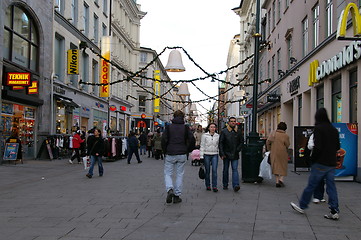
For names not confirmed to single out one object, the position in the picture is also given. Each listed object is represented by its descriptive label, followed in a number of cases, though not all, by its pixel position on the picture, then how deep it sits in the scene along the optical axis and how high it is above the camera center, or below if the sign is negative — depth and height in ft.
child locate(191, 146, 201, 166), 52.92 -3.50
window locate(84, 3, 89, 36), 90.94 +25.00
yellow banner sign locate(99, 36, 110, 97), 96.43 +12.52
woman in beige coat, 32.89 -1.73
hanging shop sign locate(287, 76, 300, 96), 61.57 +7.27
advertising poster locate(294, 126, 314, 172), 43.98 -1.22
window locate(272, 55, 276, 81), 85.71 +13.67
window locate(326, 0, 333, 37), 46.80 +13.80
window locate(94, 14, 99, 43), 98.97 +24.98
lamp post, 35.01 -2.61
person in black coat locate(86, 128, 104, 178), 39.45 -2.04
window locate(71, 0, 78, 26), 82.84 +24.25
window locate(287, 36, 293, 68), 69.71 +14.70
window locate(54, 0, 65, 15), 73.08 +23.10
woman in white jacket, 29.99 -1.56
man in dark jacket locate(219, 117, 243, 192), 29.99 -1.60
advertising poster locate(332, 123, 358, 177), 36.27 -1.51
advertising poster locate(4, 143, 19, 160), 51.34 -3.17
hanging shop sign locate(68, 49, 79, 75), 77.00 +13.13
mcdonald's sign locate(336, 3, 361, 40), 31.78 +8.98
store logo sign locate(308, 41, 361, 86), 35.99 +7.29
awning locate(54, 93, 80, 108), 71.13 +5.03
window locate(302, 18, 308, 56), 58.85 +14.26
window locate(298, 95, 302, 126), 63.41 +3.30
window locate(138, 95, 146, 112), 201.67 +12.07
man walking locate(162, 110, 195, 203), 24.99 -1.30
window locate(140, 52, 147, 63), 206.68 +37.81
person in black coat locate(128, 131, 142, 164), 59.87 -2.71
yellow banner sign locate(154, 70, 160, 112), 185.18 +19.59
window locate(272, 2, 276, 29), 85.76 +25.50
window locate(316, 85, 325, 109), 51.04 +4.39
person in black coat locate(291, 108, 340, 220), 20.03 -1.60
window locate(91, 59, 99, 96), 98.78 +13.55
